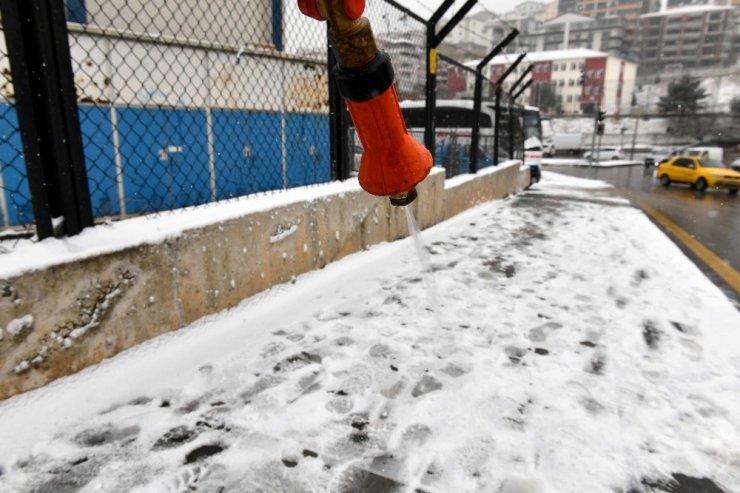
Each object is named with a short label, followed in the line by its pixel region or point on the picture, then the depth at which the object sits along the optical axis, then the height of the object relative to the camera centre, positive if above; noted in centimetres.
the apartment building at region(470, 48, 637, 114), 6706 +938
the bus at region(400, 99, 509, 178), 588 +11
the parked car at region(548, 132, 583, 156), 4016 -37
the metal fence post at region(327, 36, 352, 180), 375 +3
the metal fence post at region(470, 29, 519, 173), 721 +43
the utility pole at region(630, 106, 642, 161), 4941 +344
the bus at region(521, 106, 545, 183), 1432 -8
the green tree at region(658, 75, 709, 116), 5294 +488
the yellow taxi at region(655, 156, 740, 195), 1434 -116
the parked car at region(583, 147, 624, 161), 3462 -114
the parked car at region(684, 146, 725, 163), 1985 -57
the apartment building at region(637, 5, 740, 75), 8588 +1957
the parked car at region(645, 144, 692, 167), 2686 -121
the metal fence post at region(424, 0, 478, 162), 500 +102
